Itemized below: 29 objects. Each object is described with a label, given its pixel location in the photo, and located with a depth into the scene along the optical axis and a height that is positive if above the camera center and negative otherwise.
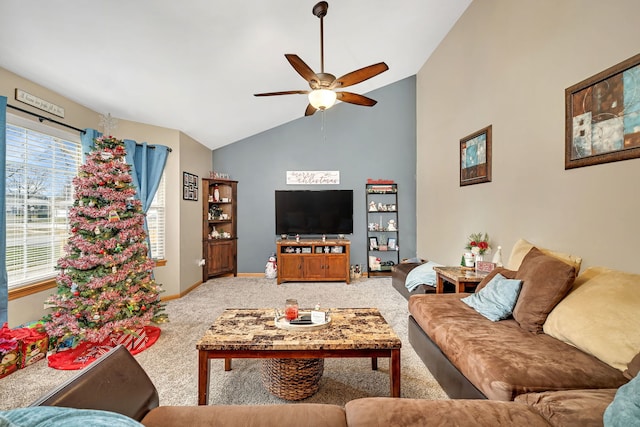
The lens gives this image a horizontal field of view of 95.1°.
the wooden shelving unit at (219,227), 5.24 -0.24
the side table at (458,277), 2.85 -0.64
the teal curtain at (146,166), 3.83 +0.66
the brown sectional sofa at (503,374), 1.07 -0.75
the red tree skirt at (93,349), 2.42 -1.21
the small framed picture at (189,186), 4.55 +0.46
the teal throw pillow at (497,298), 2.09 -0.64
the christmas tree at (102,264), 2.49 -0.44
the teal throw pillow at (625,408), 0.92 -0.64
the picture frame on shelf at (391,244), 5.62 -0.58
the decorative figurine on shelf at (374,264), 5.65 -0.97
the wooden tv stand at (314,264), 5.27 -0.90
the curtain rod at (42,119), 2.59 +0.94
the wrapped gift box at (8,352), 2.23 -1.06
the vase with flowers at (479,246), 3.21 -0.36
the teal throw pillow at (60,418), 0.56 -0.44
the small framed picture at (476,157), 3.32 +0.68
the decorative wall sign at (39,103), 2.64 +1.08
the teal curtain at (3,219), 2.35 -0.03
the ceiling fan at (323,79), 2.42 +1.17
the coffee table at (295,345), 1.73 -0.78
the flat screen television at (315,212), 5.61 +0.04
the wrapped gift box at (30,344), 2.36 -1.07
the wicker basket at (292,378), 1.89 -1.07
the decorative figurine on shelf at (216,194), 5.52 +0.39
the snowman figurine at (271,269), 5.52 -1.03
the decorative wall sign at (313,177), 5.76 +0.73
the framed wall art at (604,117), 1.81 +0.66
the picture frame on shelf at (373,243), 5.58 -0.56
